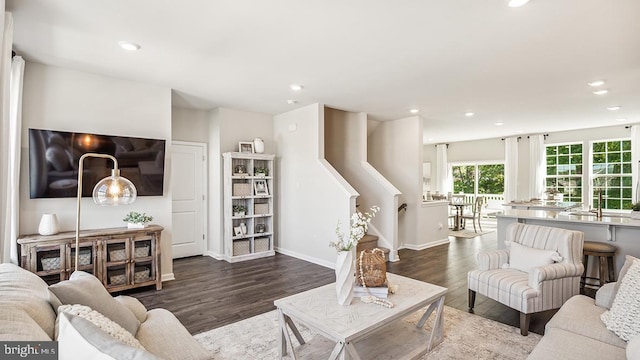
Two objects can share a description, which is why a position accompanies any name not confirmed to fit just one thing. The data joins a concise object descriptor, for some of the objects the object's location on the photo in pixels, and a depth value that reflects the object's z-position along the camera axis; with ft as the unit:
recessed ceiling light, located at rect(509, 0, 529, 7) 7.23
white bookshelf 17.54
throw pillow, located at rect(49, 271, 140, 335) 5.22
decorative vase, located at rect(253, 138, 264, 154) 18.61
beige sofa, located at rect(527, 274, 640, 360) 5.44
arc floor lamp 6.96
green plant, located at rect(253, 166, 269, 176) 18.71
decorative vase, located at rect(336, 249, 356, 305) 7.47
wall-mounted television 11.00
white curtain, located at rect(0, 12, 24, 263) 7.36
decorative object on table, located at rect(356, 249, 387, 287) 8.05
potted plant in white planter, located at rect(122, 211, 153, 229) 12.53
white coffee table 6.41
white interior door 17.93
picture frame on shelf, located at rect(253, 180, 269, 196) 18.57
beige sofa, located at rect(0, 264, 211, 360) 3.18
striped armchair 8.98
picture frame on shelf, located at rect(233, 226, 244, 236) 17.72
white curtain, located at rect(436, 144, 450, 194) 35.12
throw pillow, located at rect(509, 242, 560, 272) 9.83
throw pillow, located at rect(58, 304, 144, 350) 4.30
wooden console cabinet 10.37
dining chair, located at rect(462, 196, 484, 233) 27.25
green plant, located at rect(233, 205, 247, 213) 17.88
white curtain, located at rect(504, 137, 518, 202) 29.81
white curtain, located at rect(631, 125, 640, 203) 23.48
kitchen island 12.24
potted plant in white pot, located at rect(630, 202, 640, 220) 13.50
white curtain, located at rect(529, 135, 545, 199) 28.19
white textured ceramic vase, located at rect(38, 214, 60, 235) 10.75
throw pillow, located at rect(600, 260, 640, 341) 5.75
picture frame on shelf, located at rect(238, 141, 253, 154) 18.28
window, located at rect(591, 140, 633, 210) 24.71
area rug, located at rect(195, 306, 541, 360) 8.04
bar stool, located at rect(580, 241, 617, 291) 11.86
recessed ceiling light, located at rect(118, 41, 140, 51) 9.53
